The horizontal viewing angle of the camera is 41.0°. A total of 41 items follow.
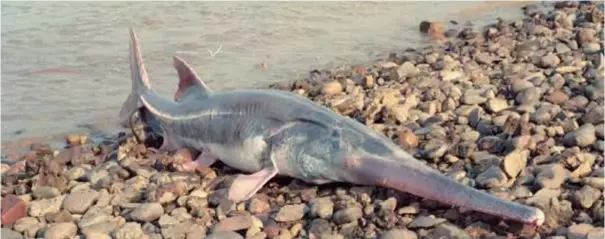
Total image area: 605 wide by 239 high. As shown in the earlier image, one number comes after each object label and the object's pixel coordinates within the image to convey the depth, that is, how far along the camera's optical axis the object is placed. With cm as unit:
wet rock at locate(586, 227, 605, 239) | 426
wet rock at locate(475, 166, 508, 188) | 527
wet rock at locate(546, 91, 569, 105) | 729
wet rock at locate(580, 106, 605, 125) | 641
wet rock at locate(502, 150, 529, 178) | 539
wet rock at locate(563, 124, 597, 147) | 586
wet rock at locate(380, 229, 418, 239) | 470
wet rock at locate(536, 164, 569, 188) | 509
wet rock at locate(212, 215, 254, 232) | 509
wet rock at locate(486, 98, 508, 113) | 732
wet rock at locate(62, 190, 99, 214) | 572
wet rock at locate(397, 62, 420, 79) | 960
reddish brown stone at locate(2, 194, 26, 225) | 555
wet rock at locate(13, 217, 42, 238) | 540
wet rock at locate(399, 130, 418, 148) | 638
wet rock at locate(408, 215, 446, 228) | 479
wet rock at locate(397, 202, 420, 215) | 502
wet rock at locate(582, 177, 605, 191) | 494
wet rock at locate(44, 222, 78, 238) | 524
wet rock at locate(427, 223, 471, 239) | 459
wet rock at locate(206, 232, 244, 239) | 496
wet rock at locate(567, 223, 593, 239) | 435
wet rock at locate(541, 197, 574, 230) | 461
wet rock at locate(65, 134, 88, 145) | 817
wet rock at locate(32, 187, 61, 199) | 604
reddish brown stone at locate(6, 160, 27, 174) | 708
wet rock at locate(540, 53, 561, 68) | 937
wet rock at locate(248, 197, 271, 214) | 543
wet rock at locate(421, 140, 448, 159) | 597
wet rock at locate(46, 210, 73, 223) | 554
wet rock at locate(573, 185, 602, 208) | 477
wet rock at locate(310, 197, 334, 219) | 518
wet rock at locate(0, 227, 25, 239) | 529
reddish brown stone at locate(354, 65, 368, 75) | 1024
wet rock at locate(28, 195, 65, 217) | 569
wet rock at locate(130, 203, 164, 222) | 540
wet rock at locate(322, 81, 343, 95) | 891
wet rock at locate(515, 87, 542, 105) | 738
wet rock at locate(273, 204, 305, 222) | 520
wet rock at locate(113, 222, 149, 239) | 508
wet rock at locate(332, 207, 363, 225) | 505
